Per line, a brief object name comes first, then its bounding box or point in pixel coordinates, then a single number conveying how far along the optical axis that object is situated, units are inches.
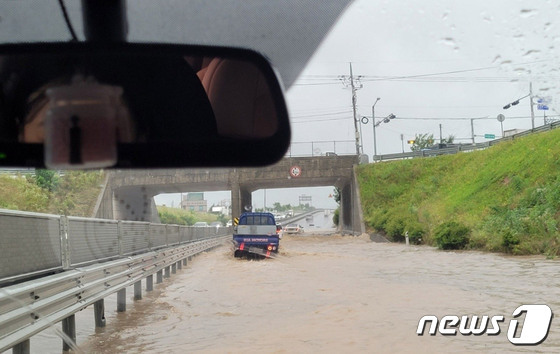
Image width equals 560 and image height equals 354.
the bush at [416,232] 1462.2
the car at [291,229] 2327.8
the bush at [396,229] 1582.2
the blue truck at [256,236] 1166.3
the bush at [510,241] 1008.7
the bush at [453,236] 1194.6
